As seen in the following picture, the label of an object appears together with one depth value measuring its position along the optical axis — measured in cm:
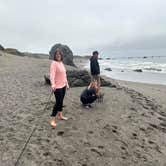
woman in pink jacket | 375
